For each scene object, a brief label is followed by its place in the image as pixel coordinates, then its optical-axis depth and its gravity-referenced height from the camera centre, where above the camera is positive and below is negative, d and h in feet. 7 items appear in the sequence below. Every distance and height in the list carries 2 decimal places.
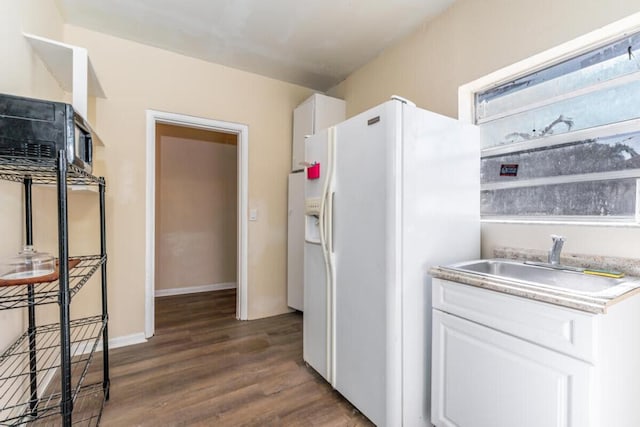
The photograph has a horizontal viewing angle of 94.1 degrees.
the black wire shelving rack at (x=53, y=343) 3.35 -2.13
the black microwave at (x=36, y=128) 3.27 +0.93
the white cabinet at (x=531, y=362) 3.20 -1.87
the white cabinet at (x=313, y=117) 10.13 +3.29
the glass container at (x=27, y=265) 3.82 -0.75
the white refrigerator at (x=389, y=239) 4.86 -0.52
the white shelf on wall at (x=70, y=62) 5.23 +2.95
